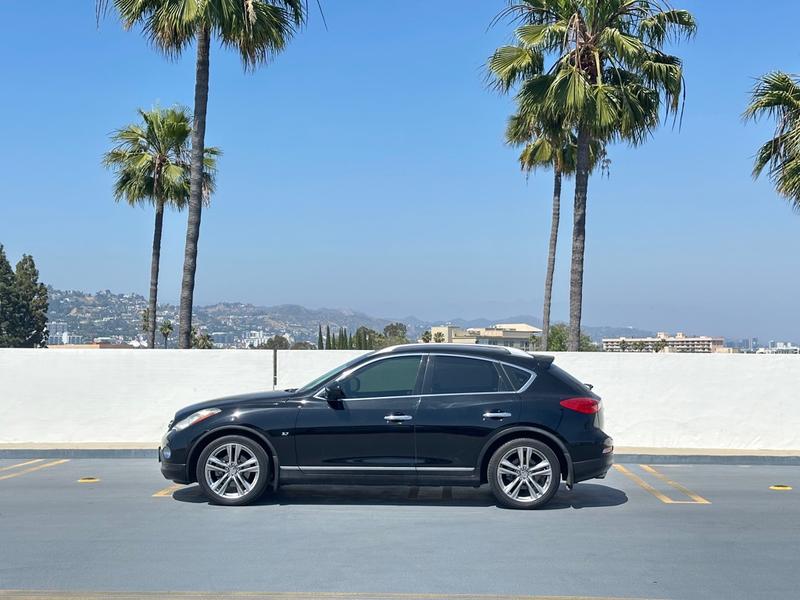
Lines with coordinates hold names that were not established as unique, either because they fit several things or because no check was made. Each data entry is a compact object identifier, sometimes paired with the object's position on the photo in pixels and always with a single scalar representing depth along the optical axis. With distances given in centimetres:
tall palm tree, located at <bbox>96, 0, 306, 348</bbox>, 1711
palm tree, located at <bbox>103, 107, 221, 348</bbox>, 3269
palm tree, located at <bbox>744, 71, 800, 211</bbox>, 1864
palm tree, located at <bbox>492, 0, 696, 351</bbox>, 1777
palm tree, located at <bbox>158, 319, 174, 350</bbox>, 8500
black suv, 908
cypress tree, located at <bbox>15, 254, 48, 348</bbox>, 7600
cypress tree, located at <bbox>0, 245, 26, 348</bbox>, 7469
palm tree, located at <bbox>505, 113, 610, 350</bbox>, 2900
